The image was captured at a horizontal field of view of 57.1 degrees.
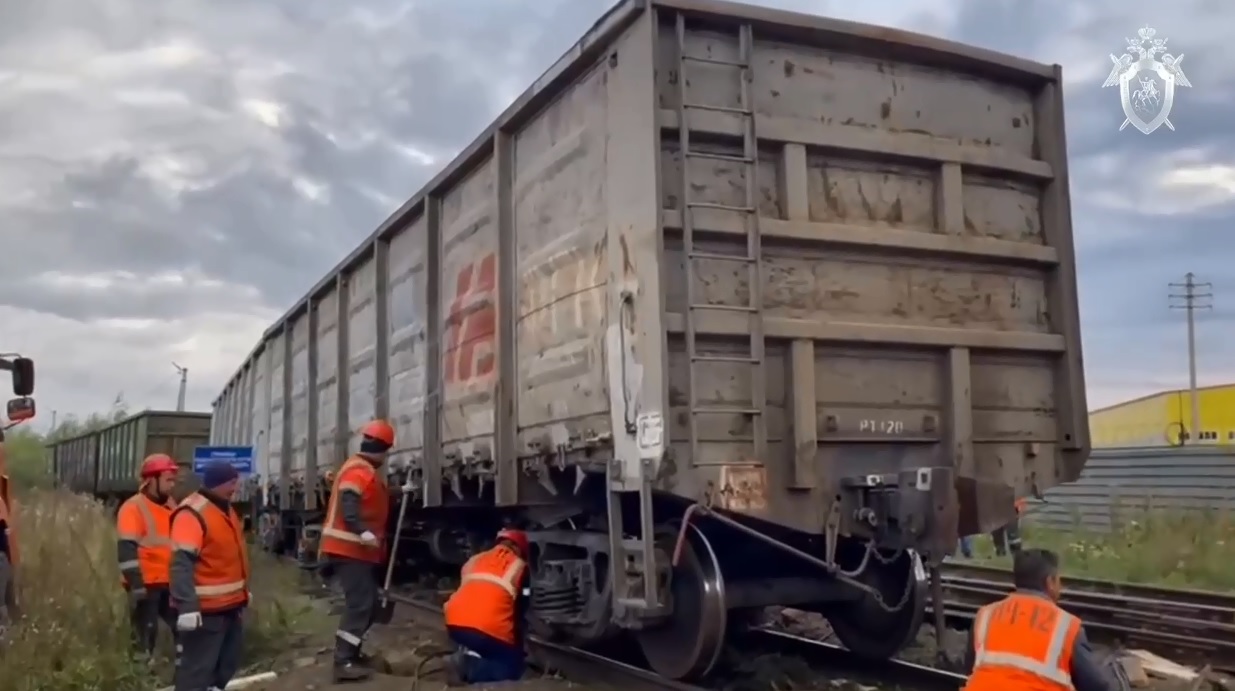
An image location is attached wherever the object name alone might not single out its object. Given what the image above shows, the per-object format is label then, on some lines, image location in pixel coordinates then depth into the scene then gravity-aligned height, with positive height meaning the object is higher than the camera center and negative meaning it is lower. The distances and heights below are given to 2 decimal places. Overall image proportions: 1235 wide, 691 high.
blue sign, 15.16 +0.48
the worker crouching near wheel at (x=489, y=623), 6.30 -0.75
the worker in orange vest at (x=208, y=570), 5.51 -0.39
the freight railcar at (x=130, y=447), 21.19 +0.92
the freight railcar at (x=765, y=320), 5.27 +0.82
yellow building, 46.16 +2.36
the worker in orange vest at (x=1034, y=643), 3.70 -0.55
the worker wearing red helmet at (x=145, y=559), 7.06 -0.41
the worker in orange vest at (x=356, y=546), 7.03 -0.35
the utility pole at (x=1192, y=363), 41.50 +4.22
